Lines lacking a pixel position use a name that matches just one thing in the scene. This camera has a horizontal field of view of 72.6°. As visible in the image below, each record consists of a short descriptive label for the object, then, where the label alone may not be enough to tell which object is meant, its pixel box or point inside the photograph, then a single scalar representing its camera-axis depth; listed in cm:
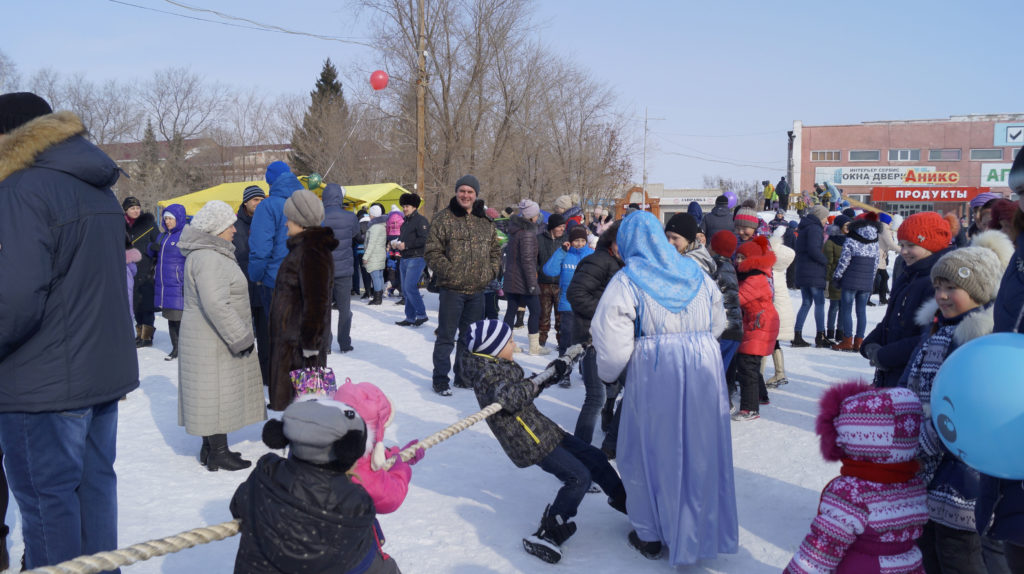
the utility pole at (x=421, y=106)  1700
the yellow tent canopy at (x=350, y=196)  1866
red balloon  1575
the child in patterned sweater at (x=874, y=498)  262
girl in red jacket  602
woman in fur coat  465
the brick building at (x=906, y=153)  5497
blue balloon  195
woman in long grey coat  462
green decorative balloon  1344
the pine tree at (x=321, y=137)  4200
